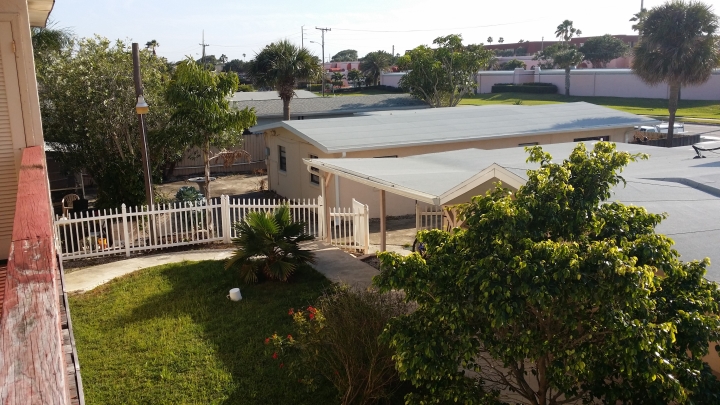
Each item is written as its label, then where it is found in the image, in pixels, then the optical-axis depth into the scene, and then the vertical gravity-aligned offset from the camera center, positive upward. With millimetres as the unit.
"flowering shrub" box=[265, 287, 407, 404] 7402 -3109
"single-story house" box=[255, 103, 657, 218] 19359 -1791
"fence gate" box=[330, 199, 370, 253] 14812 -3416
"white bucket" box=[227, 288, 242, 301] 11242 -3650
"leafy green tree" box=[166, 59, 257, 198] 16969 -512
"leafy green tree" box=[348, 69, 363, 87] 85188 +753
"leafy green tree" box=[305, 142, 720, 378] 7195 -1727
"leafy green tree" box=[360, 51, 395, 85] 80500 +2088
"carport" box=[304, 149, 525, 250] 9995 -1858
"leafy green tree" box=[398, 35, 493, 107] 39062 +605
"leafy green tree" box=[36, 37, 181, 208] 18078 -835
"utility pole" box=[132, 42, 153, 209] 14930 -1198
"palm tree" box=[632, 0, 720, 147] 31181 +1462
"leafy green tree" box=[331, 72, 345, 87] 86688 +545
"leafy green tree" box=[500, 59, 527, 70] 90269 +1929
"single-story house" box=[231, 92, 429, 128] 31359 -1203
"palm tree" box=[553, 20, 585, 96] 62250 +1596
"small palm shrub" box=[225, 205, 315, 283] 11992 -3066
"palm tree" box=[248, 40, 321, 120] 29531 +785
